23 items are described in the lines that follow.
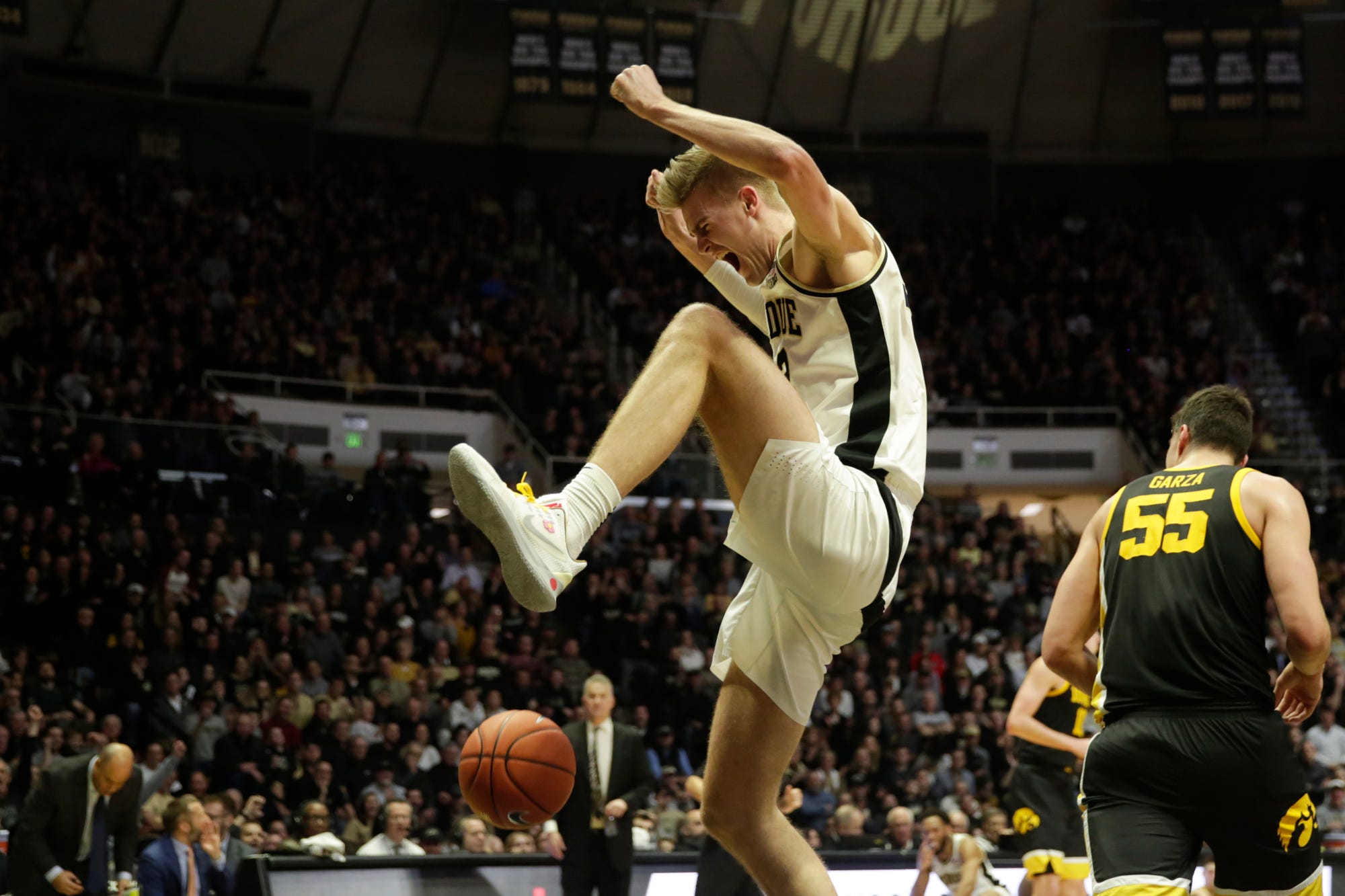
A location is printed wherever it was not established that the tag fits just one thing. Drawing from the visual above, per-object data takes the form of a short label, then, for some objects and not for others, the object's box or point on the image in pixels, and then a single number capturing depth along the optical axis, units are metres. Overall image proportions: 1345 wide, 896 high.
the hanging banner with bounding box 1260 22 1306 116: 24.14
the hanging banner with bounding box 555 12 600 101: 23.98
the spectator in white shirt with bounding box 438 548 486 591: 18.02
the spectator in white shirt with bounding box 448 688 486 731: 14.84
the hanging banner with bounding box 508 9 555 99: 23.98
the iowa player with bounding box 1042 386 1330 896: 4.26
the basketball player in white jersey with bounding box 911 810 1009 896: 9.54
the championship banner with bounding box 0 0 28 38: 20.73
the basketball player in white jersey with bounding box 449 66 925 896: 4.05
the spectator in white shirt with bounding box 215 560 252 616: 16.00
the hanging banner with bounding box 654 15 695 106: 24.16
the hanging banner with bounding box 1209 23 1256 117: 24.30
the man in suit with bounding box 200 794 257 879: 10.58
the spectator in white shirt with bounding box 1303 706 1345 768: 16.23
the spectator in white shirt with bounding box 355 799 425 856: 10.94
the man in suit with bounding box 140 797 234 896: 9.43
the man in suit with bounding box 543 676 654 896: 9.40
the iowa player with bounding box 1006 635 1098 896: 8.70
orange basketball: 6.04
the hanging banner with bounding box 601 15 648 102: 23.92
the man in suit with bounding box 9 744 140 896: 9.22
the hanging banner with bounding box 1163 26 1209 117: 24.42
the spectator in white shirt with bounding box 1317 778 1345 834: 14.23
